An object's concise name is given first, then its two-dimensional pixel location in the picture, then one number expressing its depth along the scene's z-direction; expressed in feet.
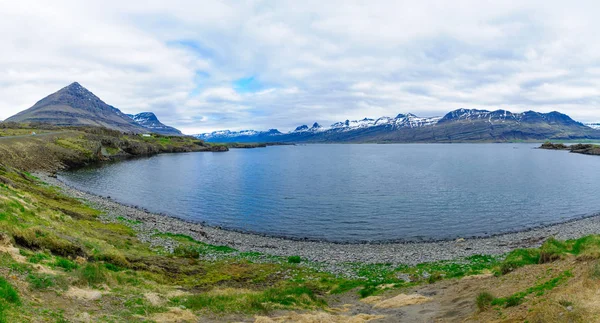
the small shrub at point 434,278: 93.17
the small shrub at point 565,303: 46.31
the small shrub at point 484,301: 57.82
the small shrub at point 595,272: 52.50
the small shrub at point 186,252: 123.54
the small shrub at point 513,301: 55.21
